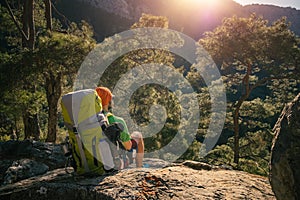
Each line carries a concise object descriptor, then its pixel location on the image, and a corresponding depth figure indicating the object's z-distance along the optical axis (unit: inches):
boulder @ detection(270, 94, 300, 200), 83.2
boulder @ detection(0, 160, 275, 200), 109.2
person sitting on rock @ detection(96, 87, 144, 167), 160.1
